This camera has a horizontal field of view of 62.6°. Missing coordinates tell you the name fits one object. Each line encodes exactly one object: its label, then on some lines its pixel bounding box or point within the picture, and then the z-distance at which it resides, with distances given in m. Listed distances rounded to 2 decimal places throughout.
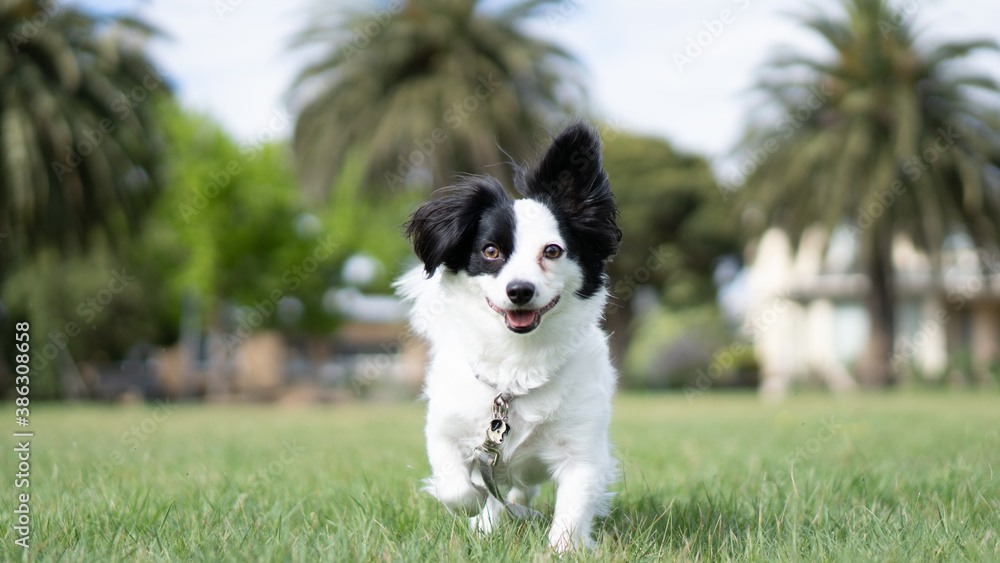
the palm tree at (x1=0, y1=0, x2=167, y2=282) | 16.38
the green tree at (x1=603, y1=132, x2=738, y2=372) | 34.00
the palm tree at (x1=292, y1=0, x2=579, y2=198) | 17.33
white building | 25.19
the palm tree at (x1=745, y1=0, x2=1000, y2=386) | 19.02
